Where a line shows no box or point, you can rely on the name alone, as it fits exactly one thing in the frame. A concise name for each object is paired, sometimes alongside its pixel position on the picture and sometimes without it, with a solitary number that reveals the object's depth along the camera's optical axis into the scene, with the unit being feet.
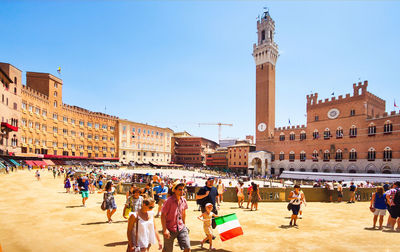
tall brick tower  189.47
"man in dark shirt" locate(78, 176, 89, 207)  37.20
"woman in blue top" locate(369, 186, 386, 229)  26.76
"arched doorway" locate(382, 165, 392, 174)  120.22
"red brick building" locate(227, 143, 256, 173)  207.21
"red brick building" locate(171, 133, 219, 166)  281.54
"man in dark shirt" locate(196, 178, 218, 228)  22.47
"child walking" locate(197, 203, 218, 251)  19.67
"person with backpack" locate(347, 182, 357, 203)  50.60
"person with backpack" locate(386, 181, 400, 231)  26.02
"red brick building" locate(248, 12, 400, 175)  124.26
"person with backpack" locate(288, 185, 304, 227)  27.81
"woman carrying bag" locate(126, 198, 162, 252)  13.10
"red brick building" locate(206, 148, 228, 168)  261.05
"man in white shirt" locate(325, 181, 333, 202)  52.25
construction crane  496.64
